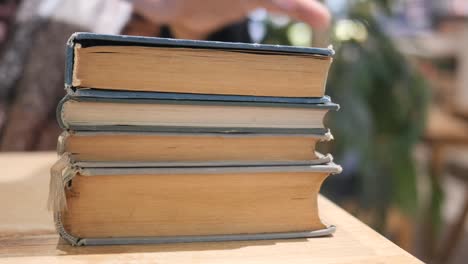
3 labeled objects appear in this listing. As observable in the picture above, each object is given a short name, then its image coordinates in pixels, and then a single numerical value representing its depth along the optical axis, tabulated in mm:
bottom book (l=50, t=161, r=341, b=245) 749
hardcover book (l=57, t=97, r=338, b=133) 737
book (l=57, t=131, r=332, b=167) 746
